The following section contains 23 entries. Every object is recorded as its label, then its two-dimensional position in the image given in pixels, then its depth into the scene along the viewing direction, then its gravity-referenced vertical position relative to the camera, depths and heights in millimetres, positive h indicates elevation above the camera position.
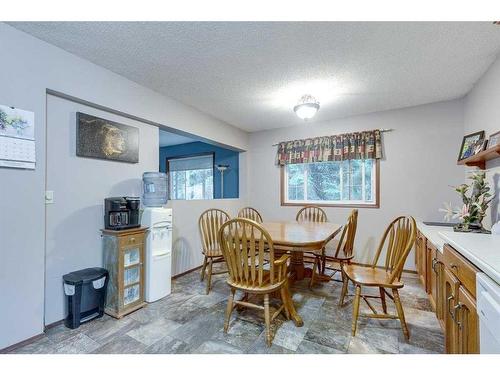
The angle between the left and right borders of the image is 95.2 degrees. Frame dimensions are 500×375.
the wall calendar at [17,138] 1644 +374
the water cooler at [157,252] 2412 -708
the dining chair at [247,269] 1702 -645
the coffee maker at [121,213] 2205 -246
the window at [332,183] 3613 +80
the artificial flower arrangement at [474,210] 1907 -186
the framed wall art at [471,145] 2315 +467
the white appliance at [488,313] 801 -467
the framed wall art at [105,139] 2143 +496
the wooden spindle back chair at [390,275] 1761 -756
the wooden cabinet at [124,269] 2127 -782
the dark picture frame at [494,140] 1892 +417
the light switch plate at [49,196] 1922 -73
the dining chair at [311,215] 3549 -446
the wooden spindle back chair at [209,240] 2724 -691
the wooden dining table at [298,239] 1871 -462
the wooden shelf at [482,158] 1869 +288
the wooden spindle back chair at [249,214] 3630 -444
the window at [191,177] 5293 +277
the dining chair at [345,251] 2404 -733
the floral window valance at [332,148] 3461 +655
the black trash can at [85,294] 1917 -926
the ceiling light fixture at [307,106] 2574 +925
